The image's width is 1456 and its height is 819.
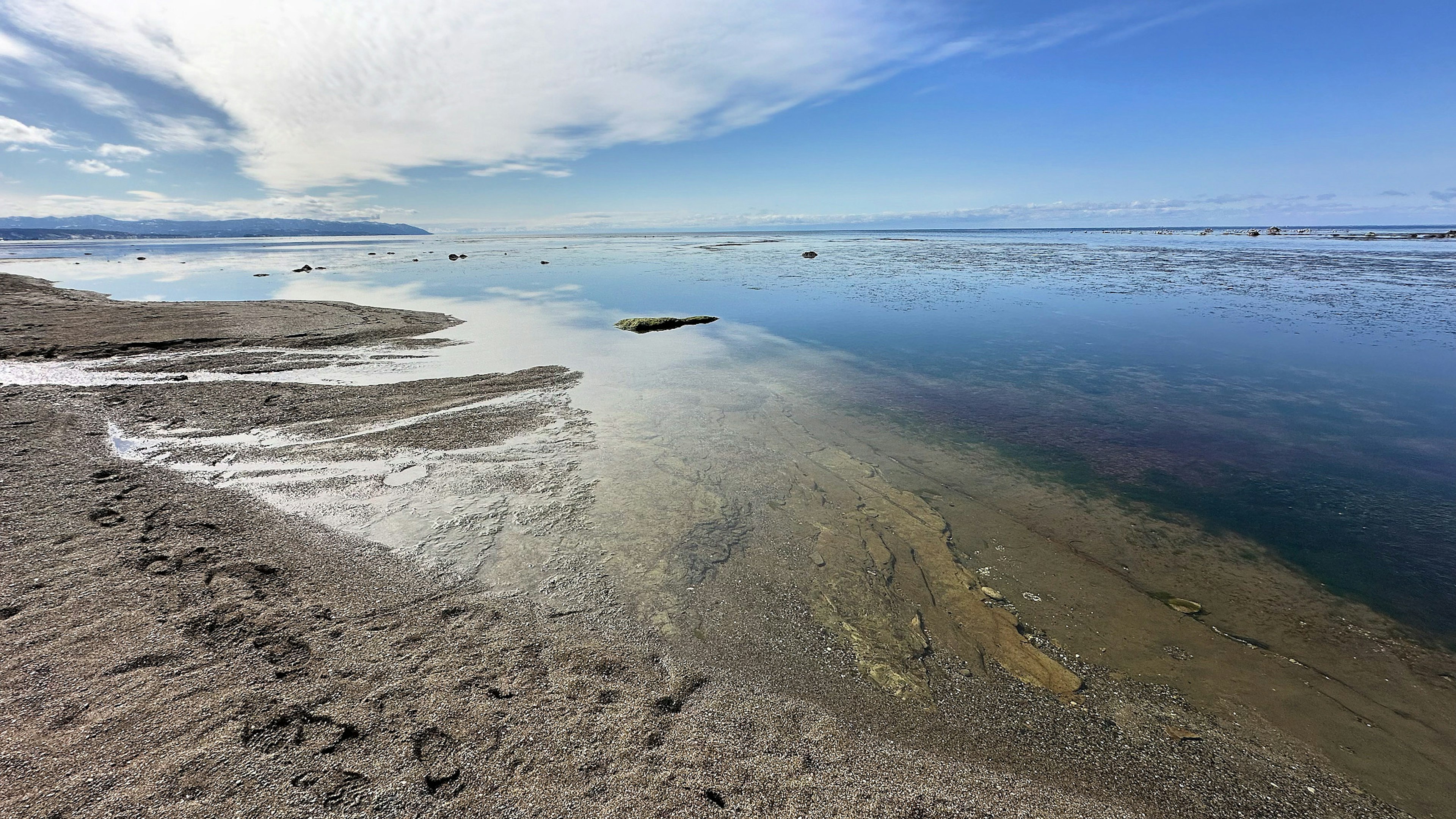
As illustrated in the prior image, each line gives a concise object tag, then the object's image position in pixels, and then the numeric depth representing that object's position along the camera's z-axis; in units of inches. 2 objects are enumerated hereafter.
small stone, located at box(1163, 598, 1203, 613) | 240.4
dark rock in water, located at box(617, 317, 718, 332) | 890.7
